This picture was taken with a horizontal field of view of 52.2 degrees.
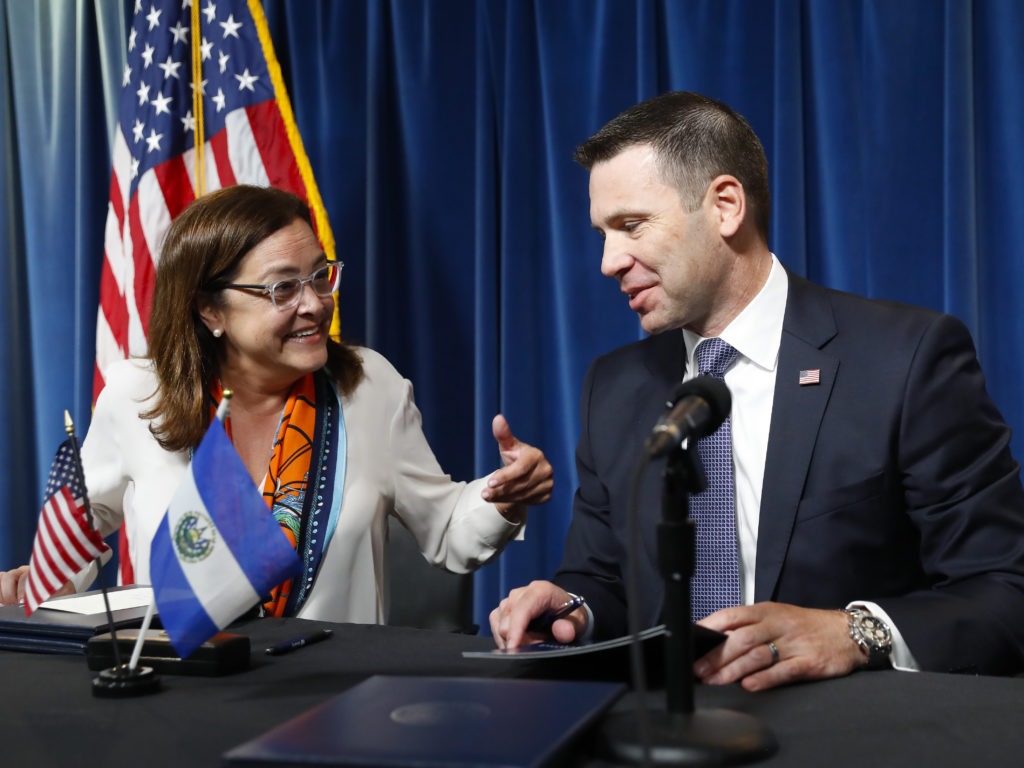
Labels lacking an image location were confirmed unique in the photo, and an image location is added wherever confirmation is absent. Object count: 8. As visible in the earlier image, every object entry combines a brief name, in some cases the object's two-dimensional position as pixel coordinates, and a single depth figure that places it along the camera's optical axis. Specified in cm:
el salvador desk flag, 126
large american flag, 331
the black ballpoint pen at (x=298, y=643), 146
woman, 229
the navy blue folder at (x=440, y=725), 83
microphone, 91
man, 149
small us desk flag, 150
